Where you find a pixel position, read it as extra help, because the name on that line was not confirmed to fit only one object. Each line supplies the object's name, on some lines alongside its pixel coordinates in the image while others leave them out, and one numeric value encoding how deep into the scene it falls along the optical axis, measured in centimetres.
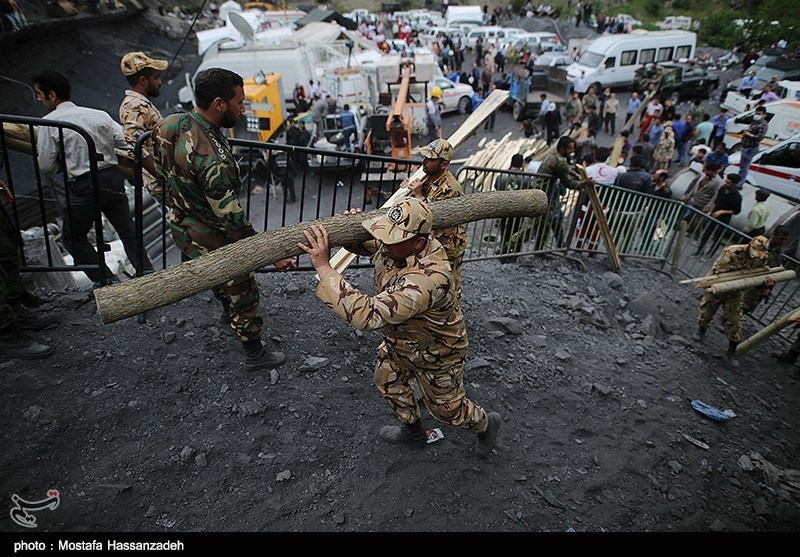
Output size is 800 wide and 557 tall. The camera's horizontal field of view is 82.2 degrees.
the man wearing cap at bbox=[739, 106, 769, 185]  1033
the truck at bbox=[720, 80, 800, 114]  1396
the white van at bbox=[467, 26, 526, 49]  2766
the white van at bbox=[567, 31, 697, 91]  2034
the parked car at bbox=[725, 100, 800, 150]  1148
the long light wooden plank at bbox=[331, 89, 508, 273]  379
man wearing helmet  1480
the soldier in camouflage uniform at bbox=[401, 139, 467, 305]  390
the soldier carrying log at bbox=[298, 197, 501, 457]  239
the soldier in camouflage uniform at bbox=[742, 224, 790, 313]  558
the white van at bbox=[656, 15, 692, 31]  2884
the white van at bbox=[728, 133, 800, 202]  934
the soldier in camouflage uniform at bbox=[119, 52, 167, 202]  368
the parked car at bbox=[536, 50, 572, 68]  2145
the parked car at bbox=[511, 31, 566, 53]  2556
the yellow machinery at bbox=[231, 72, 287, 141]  1368
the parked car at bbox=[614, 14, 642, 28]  3195
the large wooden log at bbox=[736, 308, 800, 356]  504
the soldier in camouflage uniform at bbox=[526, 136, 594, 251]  565
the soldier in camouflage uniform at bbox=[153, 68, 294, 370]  280
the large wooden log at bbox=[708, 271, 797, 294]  516
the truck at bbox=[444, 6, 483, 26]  3394
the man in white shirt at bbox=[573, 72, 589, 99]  1861
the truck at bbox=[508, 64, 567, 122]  1794
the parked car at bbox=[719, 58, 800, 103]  1702
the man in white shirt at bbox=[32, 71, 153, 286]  351
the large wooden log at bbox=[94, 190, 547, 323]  245
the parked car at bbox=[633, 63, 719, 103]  1897
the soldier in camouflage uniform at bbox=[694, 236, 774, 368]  523
